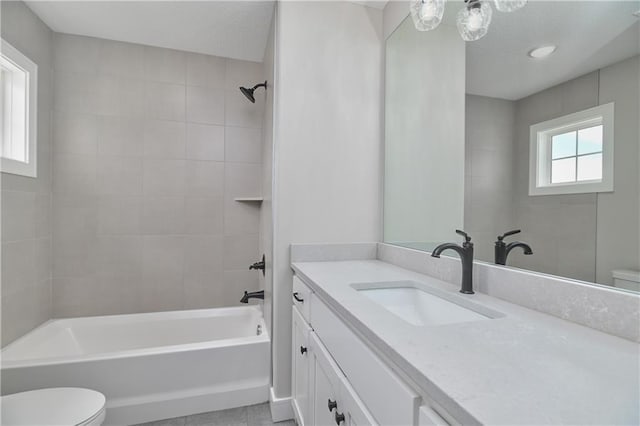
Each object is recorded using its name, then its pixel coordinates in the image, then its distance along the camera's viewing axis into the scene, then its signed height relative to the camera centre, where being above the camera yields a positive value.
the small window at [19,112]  1.76 +0.61
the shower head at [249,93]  2.24 +0.91
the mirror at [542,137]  0.70 +0.24
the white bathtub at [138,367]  1.54 -0.90
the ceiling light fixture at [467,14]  1.04 +0.80
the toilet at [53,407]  1.23 -0.86
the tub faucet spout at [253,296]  2.14 -0.62
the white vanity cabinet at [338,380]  0.59 -0.46
